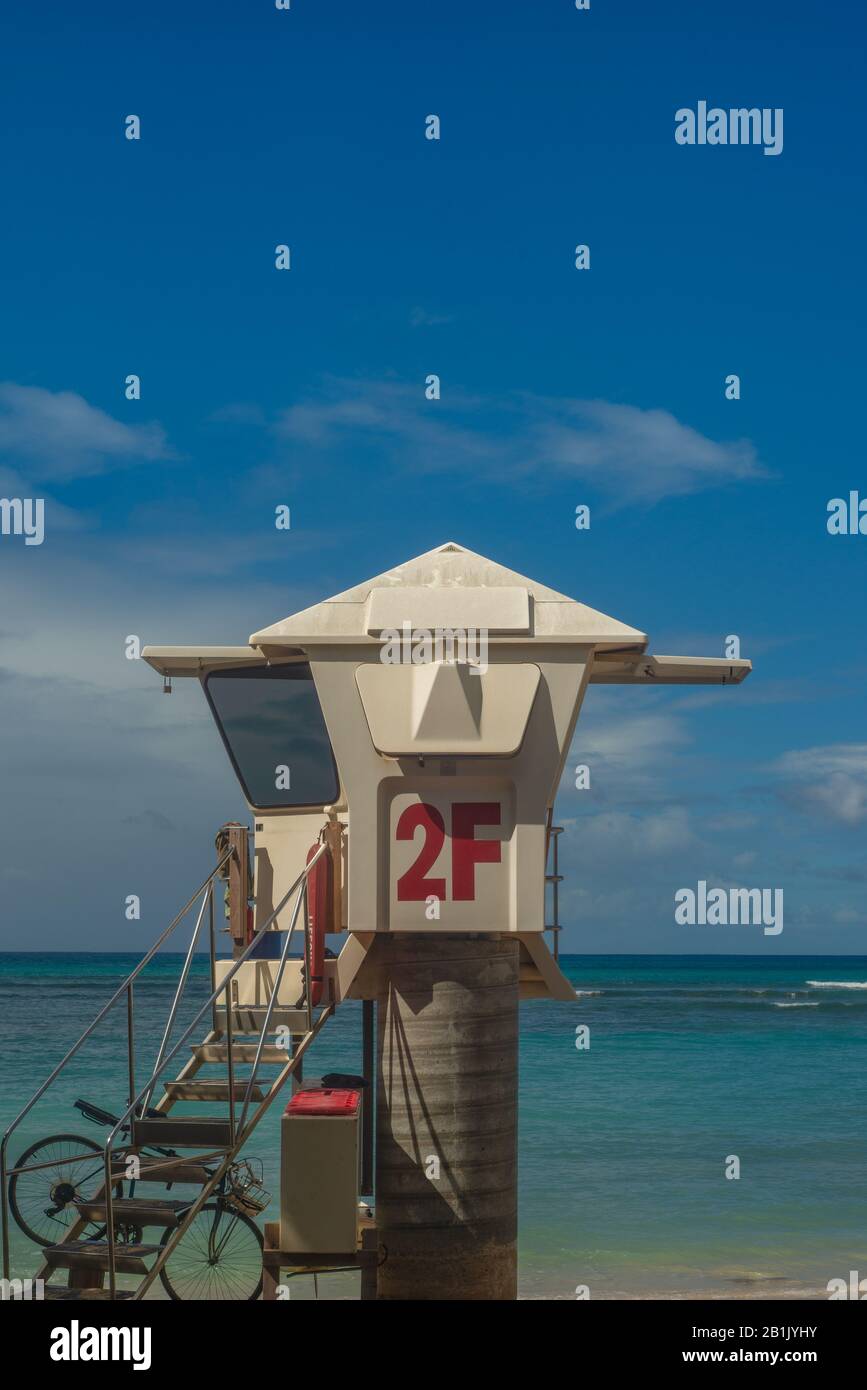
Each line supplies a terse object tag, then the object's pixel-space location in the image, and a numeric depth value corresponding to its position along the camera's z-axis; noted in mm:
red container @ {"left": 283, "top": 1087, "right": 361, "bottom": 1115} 12109
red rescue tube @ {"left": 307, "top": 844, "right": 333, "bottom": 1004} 13781
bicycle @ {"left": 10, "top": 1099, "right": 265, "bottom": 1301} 14516
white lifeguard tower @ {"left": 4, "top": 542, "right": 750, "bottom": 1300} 13406
